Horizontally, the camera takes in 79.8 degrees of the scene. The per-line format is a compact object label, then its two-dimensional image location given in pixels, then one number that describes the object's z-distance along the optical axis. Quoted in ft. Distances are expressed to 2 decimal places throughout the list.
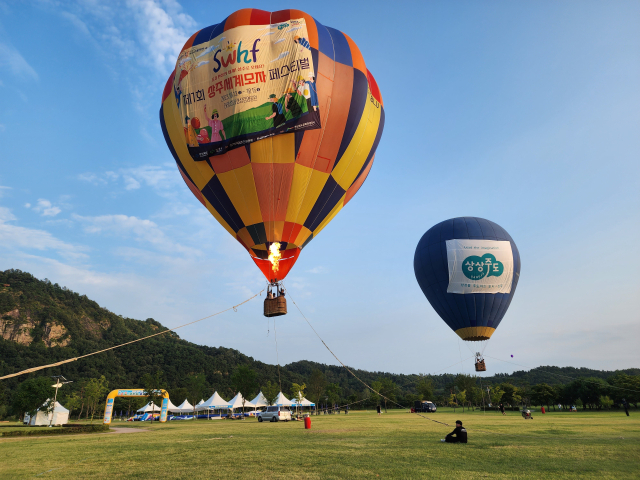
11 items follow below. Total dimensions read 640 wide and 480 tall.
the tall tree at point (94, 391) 180.55
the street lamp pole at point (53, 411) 114.62
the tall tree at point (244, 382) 163.63
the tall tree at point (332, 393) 225.15
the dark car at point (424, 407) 145.69
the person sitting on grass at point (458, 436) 36.81
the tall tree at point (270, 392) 172.68
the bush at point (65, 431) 69.42
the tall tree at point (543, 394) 185.88
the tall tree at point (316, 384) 216.72
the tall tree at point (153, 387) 133.90
